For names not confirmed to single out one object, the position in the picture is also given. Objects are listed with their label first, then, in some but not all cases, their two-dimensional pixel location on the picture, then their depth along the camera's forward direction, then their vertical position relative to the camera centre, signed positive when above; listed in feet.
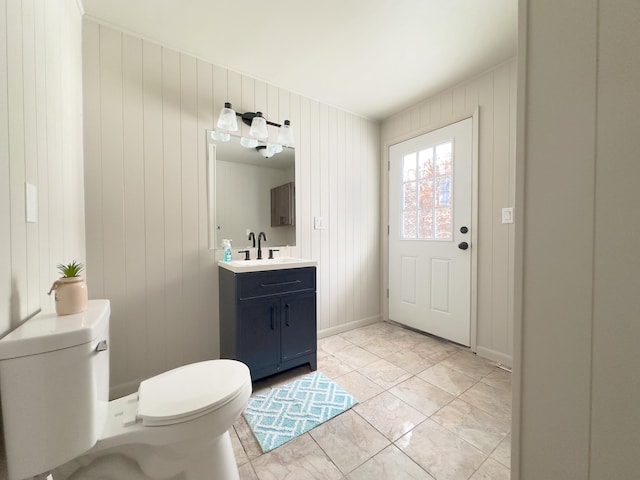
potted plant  2.53 -0.61
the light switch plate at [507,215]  6.25 +0.50
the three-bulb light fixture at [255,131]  5.90 +2.66
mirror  6.25 +1.12
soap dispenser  6.20 -0.36
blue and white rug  4.23 -3.39
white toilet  1.98 -1.92
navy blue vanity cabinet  5.23 -1.91
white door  7.13 +0.10
